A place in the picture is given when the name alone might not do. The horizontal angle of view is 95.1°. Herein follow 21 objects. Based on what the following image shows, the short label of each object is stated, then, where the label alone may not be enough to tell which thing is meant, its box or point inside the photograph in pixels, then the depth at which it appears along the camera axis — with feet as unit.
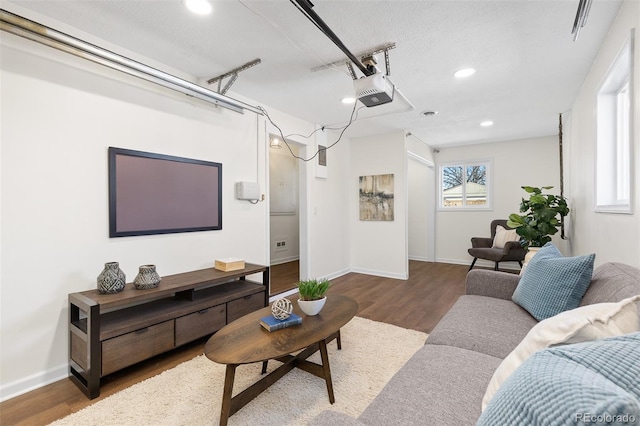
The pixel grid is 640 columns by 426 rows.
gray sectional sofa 3.24
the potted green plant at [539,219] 11.84
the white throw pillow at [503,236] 16.08
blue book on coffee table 5.75
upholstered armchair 15.40
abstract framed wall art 16.22
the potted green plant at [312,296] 6.44
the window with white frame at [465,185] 19.25
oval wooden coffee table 4.86
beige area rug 5.32
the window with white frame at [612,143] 7.15
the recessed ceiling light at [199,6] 5.92
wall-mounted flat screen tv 7.50
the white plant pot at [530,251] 11.50
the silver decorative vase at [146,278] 7.13
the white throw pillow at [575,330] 2.87
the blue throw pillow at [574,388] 1.36
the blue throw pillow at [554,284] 5.24
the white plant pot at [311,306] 6.41
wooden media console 6.05
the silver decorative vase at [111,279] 6.72
